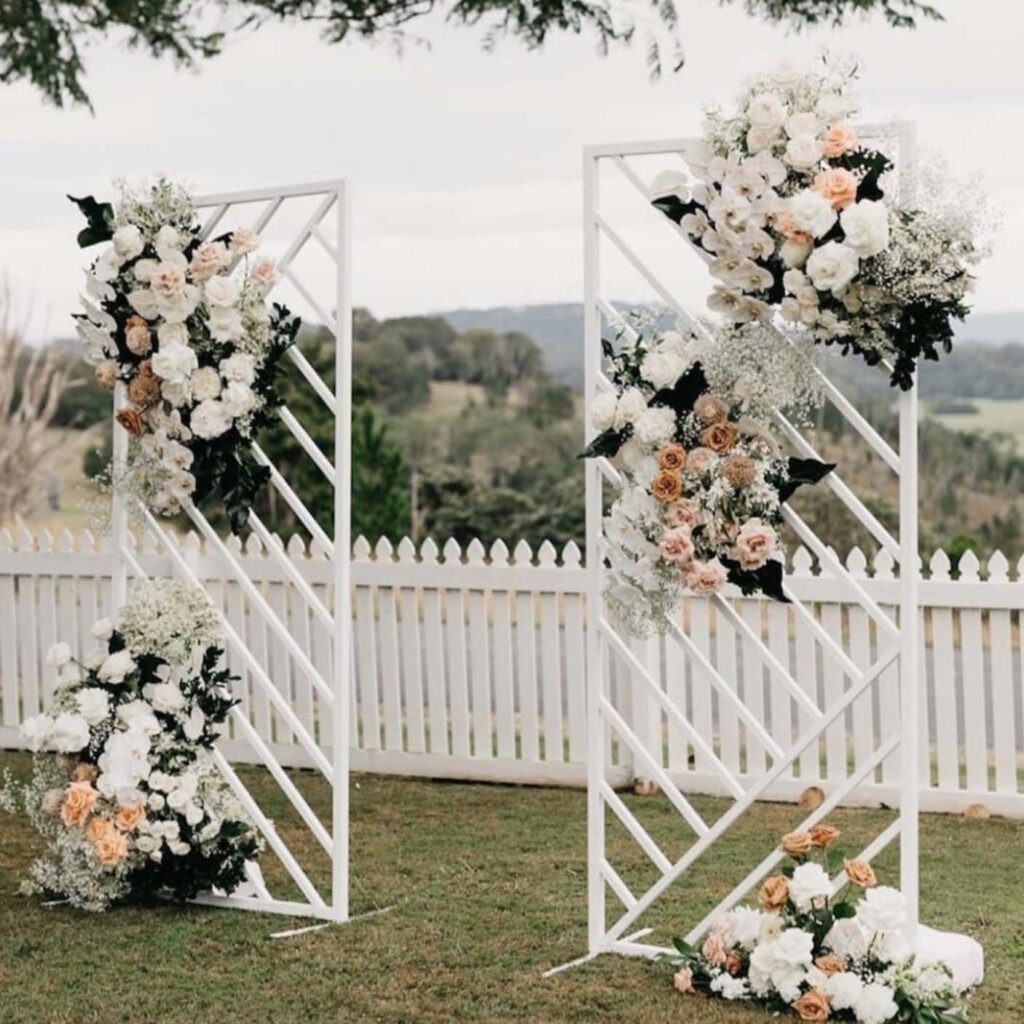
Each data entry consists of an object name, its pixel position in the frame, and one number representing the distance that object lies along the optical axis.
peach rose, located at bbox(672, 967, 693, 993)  4.41
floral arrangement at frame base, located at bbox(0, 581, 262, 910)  5.27
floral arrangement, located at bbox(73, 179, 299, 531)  5.23
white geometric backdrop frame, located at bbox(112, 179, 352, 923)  5.10
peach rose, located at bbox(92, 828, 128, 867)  5.18
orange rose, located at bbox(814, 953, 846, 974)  4.21
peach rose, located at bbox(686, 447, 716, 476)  4.31
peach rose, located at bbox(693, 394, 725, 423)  4.33
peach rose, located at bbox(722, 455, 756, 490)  4.28
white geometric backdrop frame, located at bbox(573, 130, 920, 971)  4.20
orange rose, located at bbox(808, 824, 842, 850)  4.34
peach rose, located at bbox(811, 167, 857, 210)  4.01
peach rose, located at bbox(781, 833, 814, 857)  4.32
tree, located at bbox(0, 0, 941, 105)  10.85
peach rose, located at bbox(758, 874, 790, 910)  4.36
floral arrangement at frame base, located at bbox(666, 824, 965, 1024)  4.14
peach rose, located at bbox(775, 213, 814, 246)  4.04
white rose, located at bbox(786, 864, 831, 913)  4.34
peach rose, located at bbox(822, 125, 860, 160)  4.07
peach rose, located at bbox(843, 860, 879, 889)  4.19
